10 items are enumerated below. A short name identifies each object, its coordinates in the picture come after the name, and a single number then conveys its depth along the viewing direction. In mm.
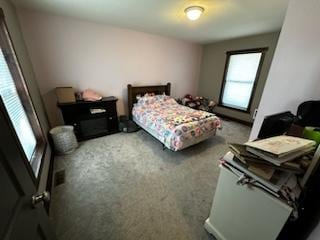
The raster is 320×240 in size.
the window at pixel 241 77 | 3701
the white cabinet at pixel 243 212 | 830
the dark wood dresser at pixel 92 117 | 2820
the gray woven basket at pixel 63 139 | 2447
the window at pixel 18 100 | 1578
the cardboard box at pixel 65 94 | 2665
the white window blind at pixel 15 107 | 1535
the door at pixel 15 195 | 482
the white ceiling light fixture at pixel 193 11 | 2059
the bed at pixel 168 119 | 2424
